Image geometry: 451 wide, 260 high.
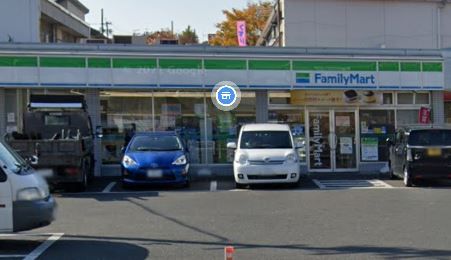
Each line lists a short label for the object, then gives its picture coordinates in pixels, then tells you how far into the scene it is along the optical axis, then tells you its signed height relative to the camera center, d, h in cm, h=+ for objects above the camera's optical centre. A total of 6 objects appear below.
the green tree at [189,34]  7340 +1116
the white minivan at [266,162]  1627 -100
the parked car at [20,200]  858 -100
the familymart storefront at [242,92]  1977 +107
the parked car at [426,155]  1645 -92
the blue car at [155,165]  1627 -102
